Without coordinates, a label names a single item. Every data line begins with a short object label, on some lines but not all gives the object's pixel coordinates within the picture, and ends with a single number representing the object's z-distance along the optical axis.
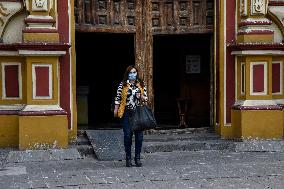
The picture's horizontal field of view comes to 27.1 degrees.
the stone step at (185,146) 11.54
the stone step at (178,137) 12.29
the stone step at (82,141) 11.73
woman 9.69
